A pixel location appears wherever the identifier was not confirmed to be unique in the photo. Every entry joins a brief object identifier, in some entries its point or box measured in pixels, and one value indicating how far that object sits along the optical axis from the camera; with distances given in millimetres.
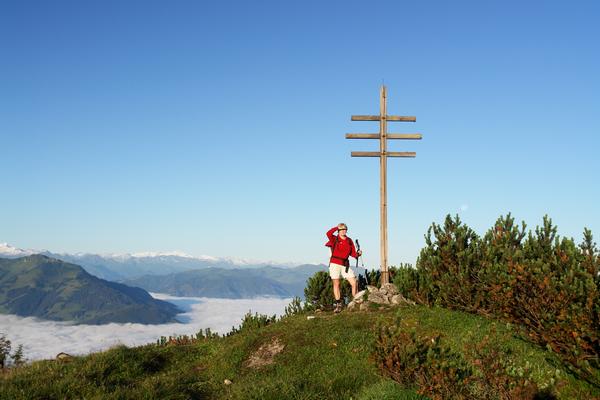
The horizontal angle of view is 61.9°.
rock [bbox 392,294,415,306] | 16597
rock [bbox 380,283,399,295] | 17438
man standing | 17297
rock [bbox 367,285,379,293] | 17469
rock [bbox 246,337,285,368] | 12930
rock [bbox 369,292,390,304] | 16802
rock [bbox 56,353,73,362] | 13841
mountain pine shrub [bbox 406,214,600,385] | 7379
